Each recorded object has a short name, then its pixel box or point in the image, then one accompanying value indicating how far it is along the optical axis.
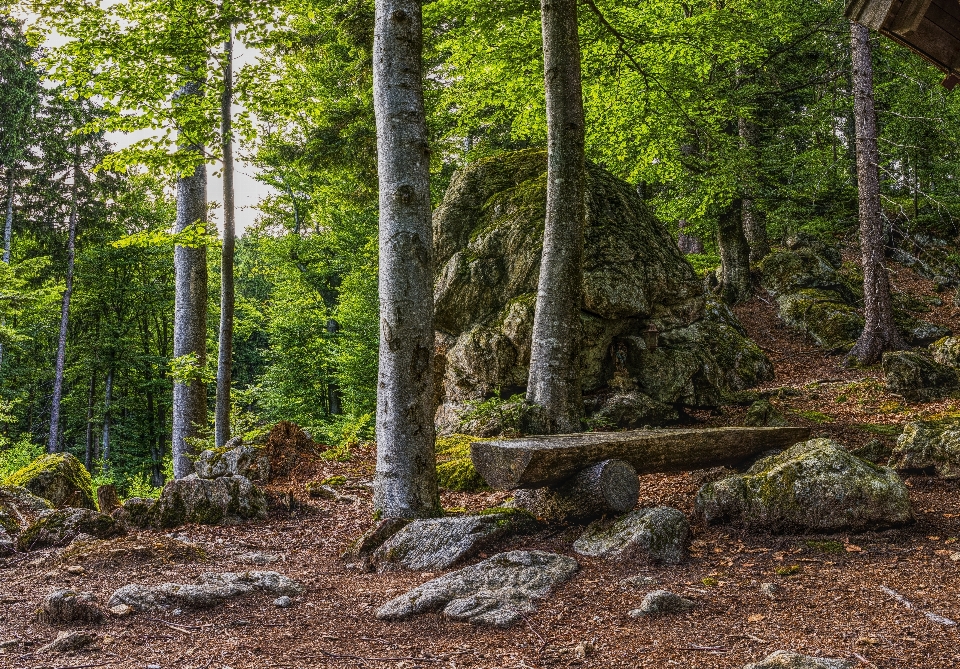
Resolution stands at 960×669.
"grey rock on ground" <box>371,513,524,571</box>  4.86
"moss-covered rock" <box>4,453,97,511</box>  7.79
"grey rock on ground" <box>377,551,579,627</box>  3.71
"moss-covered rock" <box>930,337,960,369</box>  11.49
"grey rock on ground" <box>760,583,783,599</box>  3.74
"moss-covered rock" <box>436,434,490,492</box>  7.37
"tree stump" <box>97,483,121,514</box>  7.49
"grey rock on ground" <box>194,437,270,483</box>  8.99
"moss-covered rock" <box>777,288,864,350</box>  14.57
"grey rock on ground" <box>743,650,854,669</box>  2.65
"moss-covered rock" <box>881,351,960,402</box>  9.93
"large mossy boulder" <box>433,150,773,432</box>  9.31
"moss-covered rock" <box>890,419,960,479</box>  6.04
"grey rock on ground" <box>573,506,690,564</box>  4.60
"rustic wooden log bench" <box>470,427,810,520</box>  4.90
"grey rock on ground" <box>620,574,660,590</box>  4.08
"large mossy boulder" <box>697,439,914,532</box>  4.74
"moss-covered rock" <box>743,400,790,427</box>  8.76
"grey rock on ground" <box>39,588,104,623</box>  3.63
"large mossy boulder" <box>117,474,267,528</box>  6.57
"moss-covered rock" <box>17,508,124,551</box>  5.80
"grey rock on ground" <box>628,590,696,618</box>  3.61
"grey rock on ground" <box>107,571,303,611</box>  3.94
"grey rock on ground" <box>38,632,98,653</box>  3.22
